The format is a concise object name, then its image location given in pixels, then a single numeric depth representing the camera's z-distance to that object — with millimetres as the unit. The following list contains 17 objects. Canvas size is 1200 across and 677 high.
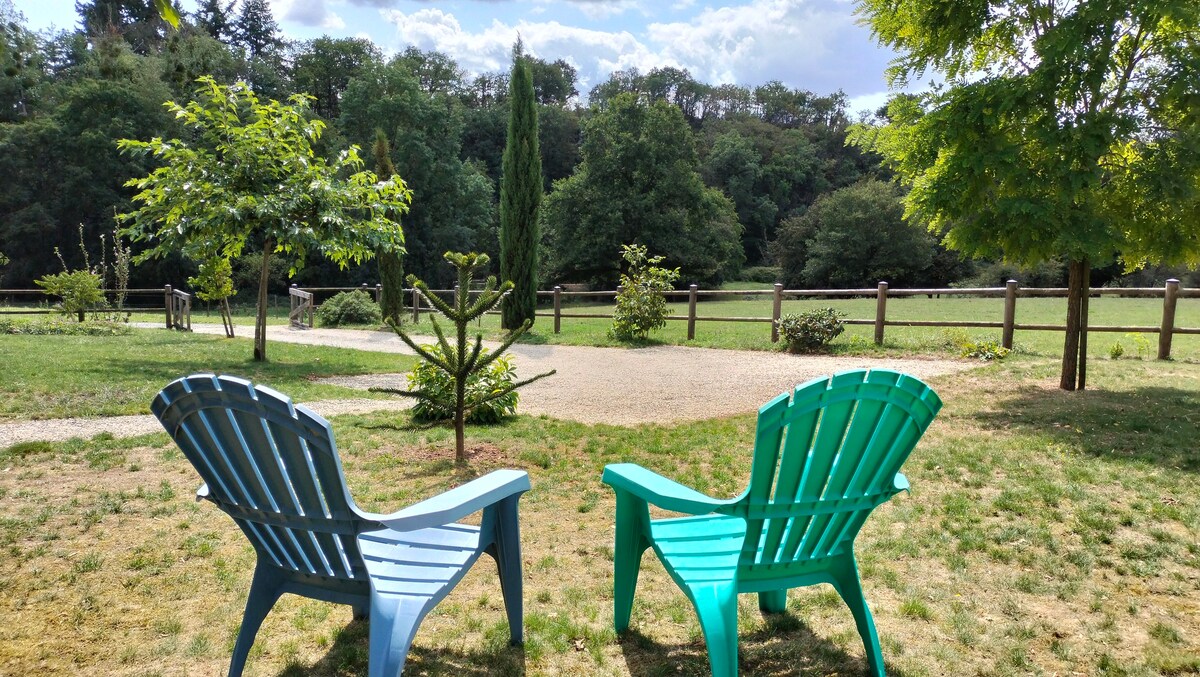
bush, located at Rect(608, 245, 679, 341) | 14812
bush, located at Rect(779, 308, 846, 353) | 12470
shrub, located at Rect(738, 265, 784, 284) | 47906
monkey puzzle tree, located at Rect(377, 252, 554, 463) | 4883
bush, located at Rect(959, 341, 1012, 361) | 11000
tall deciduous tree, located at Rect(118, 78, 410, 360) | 9961
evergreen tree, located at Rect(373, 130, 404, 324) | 19234
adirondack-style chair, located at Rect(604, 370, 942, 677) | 2146
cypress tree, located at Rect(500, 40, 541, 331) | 16984
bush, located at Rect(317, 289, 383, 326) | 20672
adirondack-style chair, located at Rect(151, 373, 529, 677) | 1969
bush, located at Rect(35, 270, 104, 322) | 16922
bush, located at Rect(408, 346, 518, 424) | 6273
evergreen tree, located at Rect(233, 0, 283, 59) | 49500
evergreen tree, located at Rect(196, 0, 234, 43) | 48281
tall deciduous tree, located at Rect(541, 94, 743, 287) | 38125
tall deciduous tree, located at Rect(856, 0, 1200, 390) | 6828
